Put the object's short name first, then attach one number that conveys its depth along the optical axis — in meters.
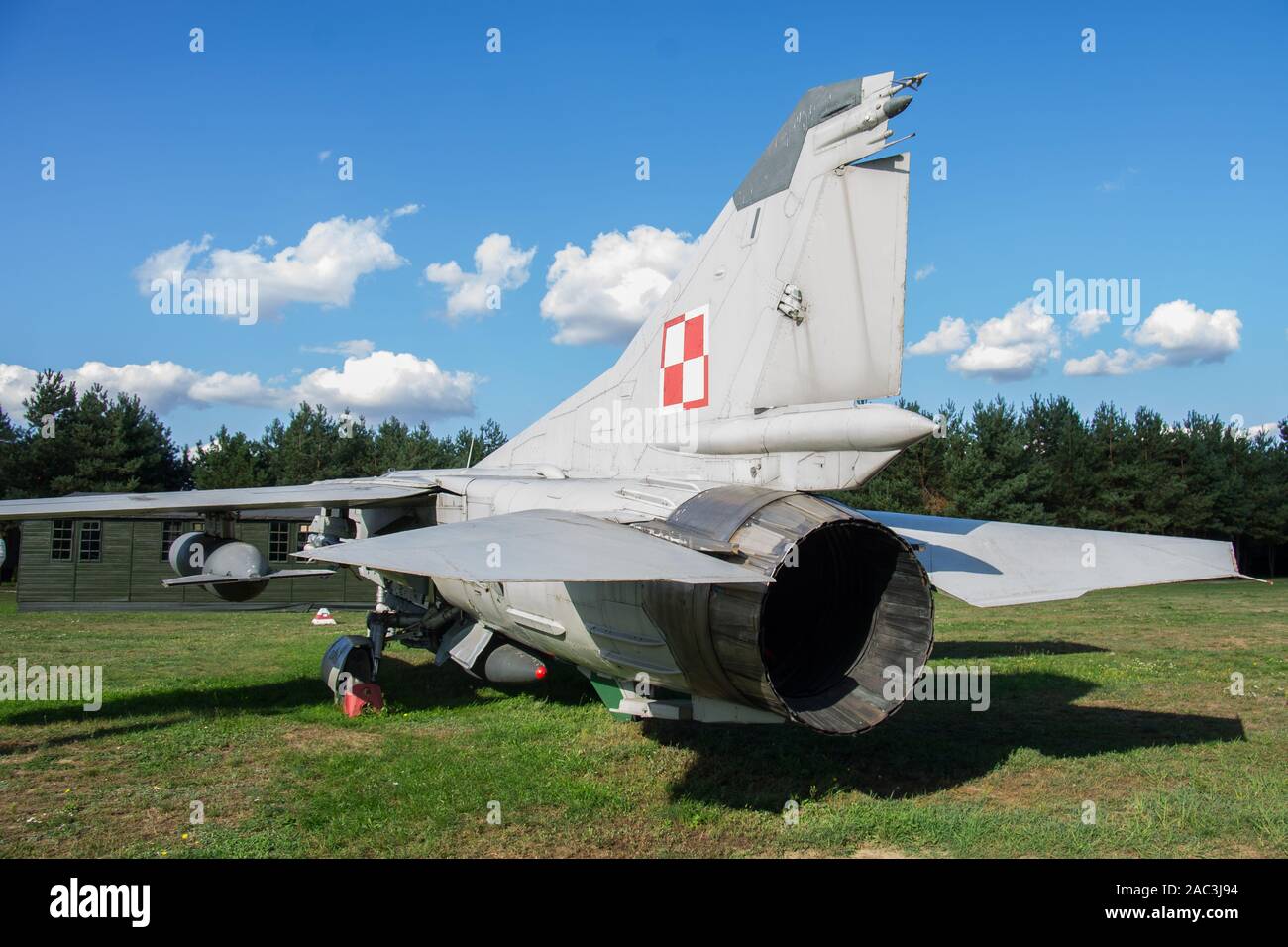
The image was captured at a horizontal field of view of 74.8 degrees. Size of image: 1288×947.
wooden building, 23.98
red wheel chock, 9.04
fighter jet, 4.70
